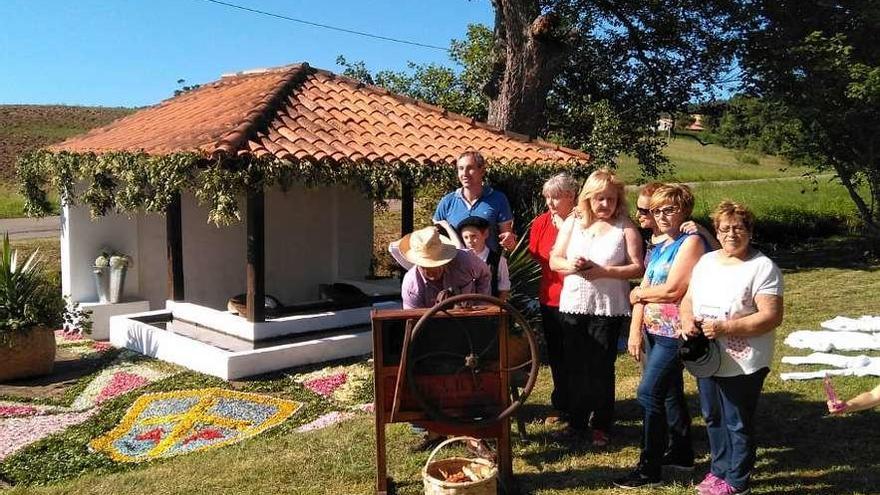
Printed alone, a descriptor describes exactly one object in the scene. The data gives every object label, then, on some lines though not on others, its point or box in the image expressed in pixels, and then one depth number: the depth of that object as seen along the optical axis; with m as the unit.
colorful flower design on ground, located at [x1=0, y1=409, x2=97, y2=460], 5.88
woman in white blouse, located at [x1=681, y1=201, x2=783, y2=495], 3.50
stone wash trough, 8.31
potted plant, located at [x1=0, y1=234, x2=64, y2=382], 7.91
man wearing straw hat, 4.19
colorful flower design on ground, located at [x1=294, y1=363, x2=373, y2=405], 6.83
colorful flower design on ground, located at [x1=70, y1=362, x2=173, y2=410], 7.14
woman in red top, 4.92
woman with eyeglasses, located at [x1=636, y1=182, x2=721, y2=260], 4.34
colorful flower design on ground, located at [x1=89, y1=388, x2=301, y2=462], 5.63
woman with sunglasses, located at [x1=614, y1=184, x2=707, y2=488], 3.88
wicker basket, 3.59
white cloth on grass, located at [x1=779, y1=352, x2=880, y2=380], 6.15
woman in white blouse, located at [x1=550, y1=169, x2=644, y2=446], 4.40
